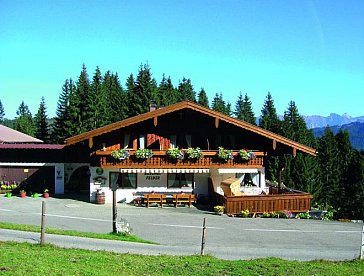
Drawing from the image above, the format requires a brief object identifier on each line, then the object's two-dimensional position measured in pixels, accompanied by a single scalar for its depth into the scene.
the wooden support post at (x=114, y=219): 17.18
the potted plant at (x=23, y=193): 30.02
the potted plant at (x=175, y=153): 27.17
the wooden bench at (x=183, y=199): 26.64
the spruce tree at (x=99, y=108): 70.44
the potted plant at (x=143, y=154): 27.14
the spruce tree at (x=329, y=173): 65.00
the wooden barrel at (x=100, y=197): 27.34
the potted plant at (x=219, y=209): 24.16
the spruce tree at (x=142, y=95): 73.00
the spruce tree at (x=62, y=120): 65.49
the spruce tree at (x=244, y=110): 101.38
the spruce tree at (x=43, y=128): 70.69
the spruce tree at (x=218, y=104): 101.24
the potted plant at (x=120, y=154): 26.95
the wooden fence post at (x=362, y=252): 13.74
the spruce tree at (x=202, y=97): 104.38
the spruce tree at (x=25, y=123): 87.96
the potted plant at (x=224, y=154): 27.38
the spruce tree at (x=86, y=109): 64.44
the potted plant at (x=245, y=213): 24.05
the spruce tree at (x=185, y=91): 99.98
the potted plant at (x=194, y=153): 27.18
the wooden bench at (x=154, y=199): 26.64
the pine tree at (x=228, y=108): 106.50
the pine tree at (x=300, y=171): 58.44
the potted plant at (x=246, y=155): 27.57
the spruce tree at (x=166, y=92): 89.13
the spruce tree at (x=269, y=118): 72.93
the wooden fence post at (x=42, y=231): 13.83
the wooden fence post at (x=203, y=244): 13.73
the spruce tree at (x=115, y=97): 81.12
